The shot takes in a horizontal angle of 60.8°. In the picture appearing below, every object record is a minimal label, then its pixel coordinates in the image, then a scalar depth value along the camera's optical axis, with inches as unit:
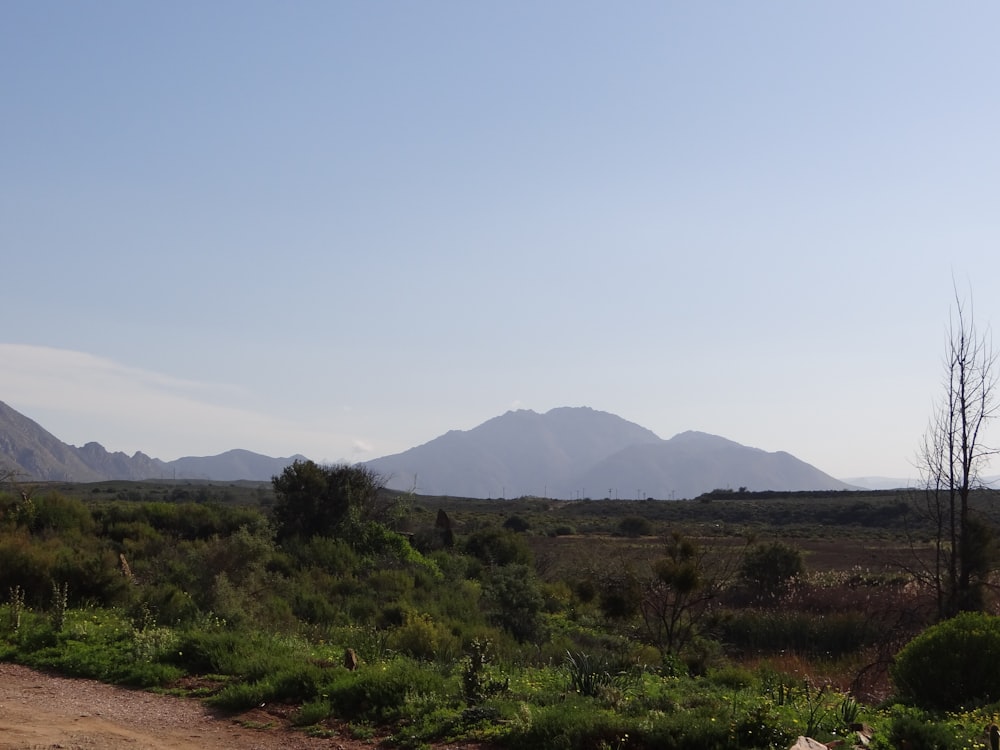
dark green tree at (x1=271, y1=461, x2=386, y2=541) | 1119.0
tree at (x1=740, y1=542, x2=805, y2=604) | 1227.2
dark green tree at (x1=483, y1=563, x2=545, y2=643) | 775.1
